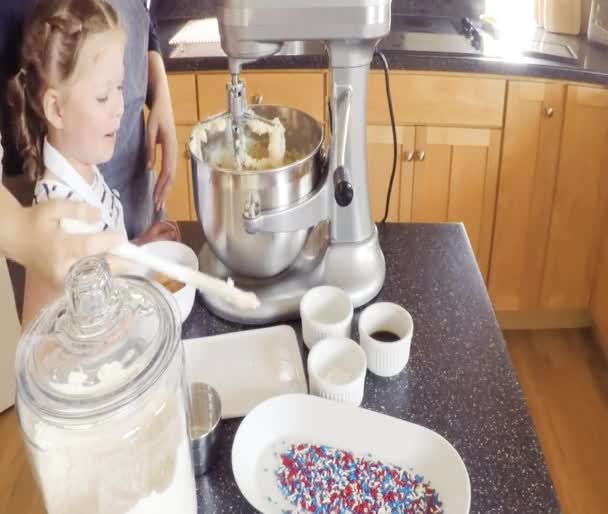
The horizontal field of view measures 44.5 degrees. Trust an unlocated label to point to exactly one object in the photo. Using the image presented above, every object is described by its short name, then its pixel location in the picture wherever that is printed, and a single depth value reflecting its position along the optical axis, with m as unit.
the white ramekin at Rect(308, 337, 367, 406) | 0.85
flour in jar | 0.61
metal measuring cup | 0.78
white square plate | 0.89
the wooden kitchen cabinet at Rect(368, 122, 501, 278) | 2.05
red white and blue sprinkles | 0.76
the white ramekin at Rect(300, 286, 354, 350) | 0.93
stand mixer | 0.88
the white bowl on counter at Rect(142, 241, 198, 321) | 0.99
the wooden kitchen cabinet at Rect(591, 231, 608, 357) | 2.13
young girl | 1.00
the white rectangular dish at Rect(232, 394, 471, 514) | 0.77
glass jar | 0.59
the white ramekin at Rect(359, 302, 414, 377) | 0.89
